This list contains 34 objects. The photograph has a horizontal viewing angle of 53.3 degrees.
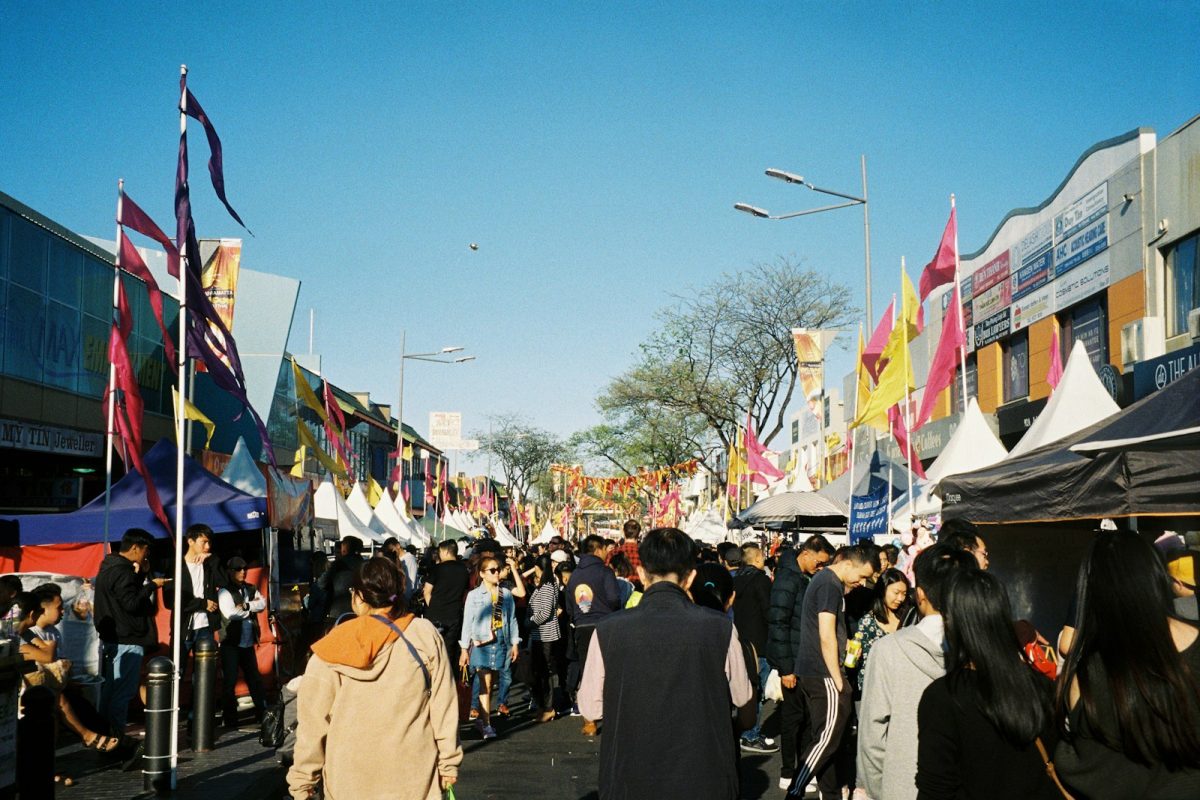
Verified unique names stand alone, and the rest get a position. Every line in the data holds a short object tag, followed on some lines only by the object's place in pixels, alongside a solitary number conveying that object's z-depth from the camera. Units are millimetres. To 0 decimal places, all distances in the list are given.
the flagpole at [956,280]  14477
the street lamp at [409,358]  41469
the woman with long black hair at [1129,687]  3027
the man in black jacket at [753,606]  11758
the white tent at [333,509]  25117
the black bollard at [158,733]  8445
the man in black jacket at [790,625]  9250
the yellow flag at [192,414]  14203
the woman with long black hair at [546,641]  13719
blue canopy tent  14383
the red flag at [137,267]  12555
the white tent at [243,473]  17438
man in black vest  4473
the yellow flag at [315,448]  25108
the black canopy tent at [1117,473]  6926
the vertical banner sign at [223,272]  27078
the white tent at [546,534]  48303
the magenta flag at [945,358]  14781
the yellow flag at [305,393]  23522
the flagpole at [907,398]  15484
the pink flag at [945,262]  15211
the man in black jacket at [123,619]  9945
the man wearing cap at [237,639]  11461
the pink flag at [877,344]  17173
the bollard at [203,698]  10391
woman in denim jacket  12234
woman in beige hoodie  4898
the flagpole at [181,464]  8594
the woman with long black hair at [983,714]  3426
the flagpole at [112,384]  12891
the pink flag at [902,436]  16433
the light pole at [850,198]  23062
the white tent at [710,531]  37062
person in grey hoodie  4457
